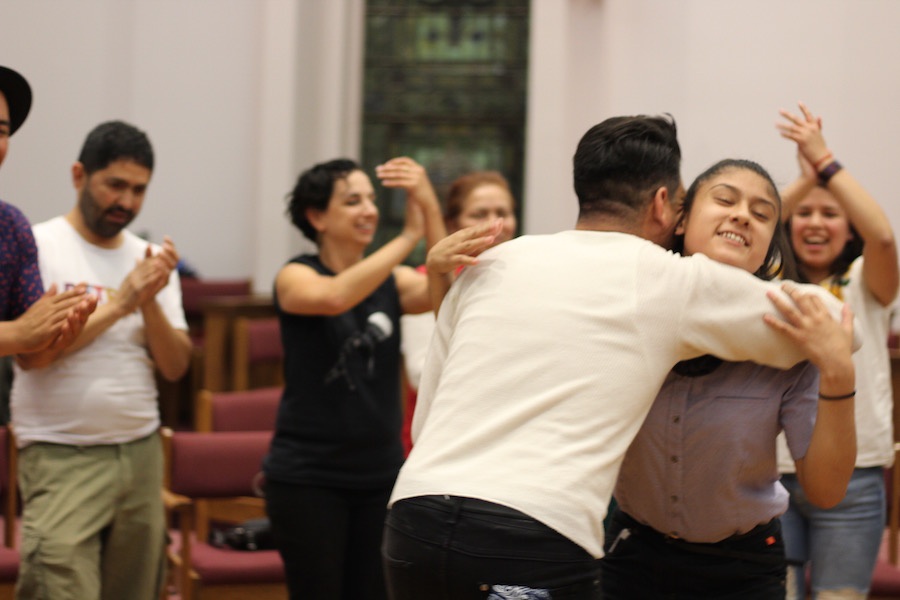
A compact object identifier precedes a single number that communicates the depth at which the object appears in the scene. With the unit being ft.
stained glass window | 28.17
